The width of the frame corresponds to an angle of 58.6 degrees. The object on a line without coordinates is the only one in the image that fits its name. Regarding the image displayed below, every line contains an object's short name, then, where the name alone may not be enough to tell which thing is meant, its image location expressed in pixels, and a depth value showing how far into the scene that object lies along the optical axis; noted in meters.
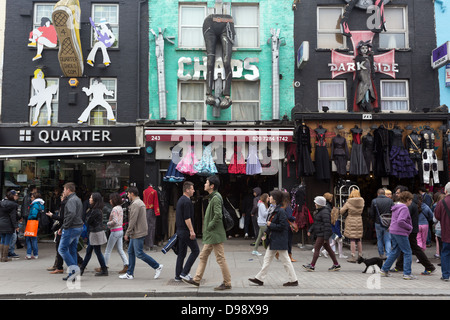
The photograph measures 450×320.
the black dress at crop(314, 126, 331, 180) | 13.66
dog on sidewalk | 8.91
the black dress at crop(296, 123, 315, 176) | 13.55
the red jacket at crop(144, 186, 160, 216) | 13.15
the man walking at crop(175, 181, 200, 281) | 7.86
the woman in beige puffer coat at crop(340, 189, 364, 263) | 10.53
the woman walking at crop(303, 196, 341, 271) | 9.20
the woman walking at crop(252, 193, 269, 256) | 11.73
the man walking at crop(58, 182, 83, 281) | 8.18
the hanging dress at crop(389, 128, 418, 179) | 13.56
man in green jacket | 7.45
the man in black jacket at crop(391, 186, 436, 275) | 8.95
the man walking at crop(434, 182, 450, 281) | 8.26
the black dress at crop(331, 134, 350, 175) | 13.73
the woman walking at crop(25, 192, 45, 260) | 11.49
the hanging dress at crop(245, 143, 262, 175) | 14.08
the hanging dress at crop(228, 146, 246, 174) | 14.08
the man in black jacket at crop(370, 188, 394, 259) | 10.35
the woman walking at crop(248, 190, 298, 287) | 7.54
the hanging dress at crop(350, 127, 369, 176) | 13.63
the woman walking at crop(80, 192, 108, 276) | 8.73
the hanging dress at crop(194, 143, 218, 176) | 13.70
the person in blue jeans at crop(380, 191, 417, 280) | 8.56
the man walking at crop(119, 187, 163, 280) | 8.30
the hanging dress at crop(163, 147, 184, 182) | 13.72
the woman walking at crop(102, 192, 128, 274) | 8.93
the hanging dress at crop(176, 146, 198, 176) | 13.78
